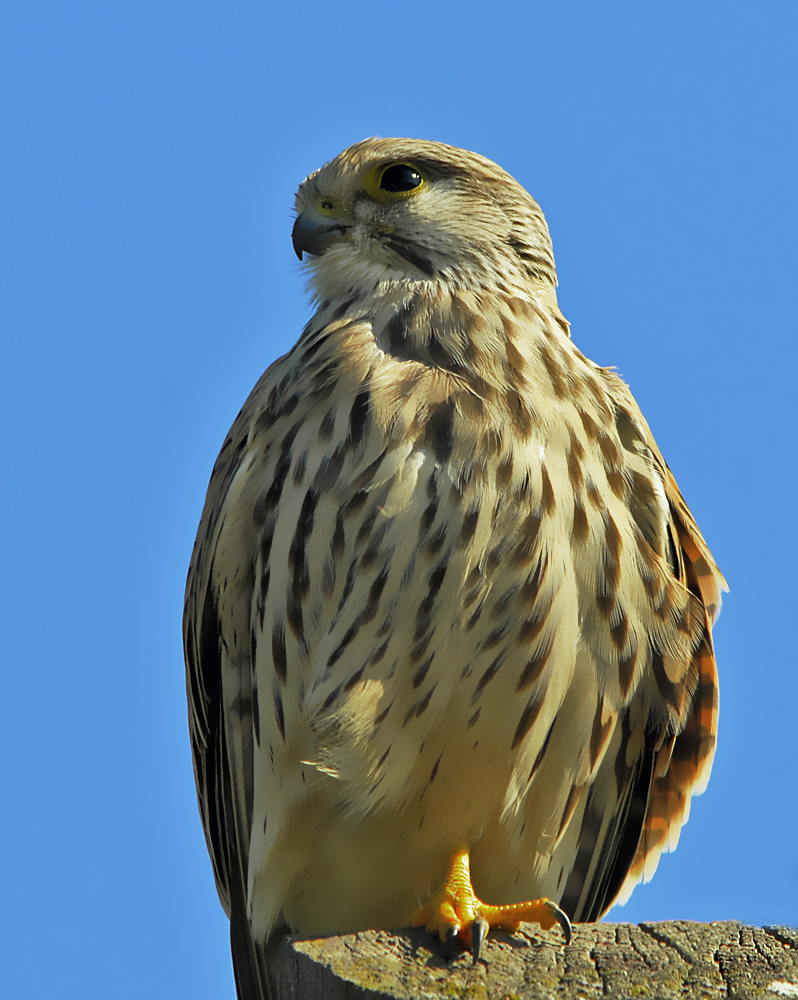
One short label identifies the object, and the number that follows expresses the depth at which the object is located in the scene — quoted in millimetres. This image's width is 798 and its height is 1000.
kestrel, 6379
